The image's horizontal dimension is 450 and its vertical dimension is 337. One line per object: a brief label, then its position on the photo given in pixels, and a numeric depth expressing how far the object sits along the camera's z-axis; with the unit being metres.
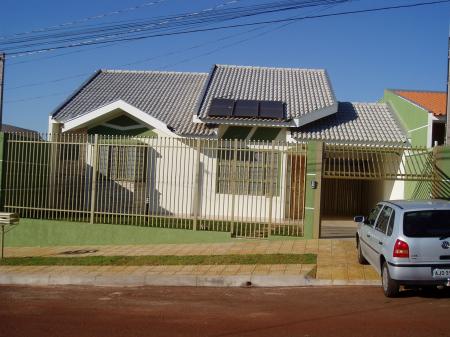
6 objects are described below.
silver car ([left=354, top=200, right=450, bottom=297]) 8.19
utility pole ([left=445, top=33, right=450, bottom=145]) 12.63
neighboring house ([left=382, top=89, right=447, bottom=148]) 17.16
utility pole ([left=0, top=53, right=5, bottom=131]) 16.05
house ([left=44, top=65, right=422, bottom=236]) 14.74
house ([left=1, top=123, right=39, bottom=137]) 33.38
